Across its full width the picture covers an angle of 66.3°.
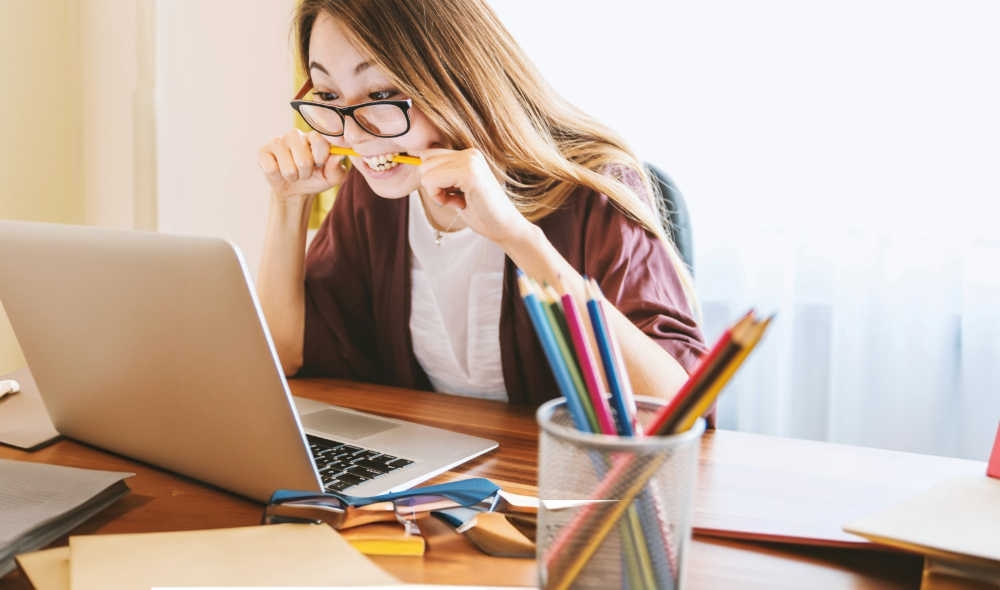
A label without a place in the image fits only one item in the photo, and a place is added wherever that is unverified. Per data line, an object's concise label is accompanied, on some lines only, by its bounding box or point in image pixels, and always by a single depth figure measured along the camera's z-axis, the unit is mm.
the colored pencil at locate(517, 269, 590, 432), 367
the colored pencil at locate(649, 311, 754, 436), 320
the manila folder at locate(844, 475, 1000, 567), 477
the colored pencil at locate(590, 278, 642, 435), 393
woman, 1022
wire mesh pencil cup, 363
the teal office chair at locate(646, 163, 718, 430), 1205
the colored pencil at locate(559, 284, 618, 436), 371
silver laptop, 541
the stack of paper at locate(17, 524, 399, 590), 453
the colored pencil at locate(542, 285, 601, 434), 378
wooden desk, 497
